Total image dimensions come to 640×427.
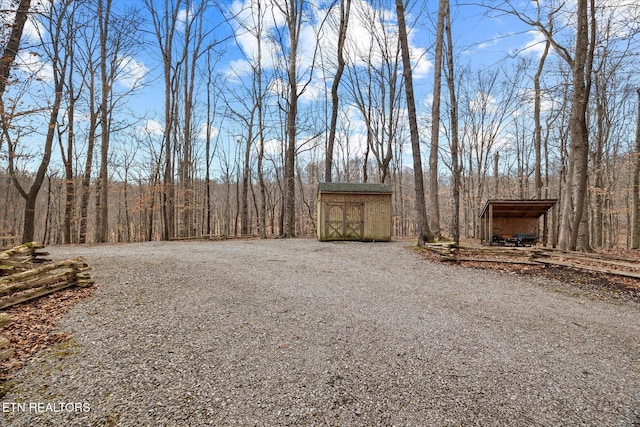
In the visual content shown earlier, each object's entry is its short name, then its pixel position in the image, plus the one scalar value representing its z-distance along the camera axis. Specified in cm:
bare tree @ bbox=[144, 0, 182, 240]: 1645
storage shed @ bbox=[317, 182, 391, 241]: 1435
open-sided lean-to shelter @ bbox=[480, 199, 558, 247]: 1252
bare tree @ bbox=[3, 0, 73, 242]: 1115
